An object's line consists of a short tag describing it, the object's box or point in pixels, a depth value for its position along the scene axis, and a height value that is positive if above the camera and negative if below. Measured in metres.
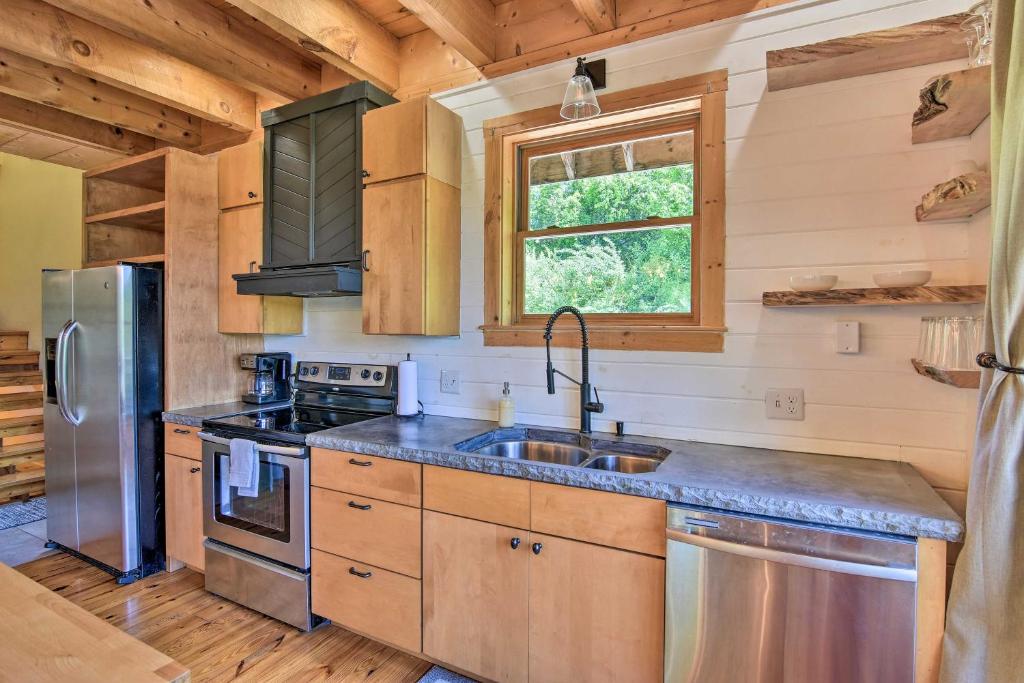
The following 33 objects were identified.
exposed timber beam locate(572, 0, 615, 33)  2.03 +1.28
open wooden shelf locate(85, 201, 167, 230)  3.00 +0.70
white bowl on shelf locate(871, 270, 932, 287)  1.61 +0.16
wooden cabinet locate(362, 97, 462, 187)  2.38 +0.88
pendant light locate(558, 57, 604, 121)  1.84 +0.82
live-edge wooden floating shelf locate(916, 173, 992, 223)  1.40 +0.37
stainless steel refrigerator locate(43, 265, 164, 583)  2.72 -0.44
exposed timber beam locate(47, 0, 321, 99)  2.20 +1.37
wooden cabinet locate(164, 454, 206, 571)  2.67 -0.94
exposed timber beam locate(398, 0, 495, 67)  2.12 +1.30
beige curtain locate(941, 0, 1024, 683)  1.08 -0.28
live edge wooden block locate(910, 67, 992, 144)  1.39 +0.64
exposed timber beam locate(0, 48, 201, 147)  2.81 +1.38
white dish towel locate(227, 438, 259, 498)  2.33 -0.62
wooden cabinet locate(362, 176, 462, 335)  2.38 +0.34
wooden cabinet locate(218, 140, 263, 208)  2.91 +0.88
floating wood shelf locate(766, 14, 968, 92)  1.54 +0.88
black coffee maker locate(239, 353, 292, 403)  3.05 -0.28
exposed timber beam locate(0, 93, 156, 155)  3.27 +1.36
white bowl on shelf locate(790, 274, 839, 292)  1.76 +0.16
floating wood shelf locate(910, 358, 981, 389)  1.36 -0.12
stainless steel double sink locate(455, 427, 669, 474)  1.99 -0.49
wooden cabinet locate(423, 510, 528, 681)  1.76 -0.94
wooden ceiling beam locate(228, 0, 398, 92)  2.12 +1.33
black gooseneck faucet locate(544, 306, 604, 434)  2.13 -0.22
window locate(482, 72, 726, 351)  2.06 +0.49
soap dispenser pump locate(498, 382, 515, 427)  2.34 -0.37
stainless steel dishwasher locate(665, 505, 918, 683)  1.28 -0.71
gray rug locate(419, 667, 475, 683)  1.97 -1.33
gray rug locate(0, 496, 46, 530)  3.54 -1.31
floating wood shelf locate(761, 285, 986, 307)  1.52 +0.11
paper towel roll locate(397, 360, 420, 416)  2.60 -0.29
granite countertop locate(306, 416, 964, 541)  1.30 -0.44
